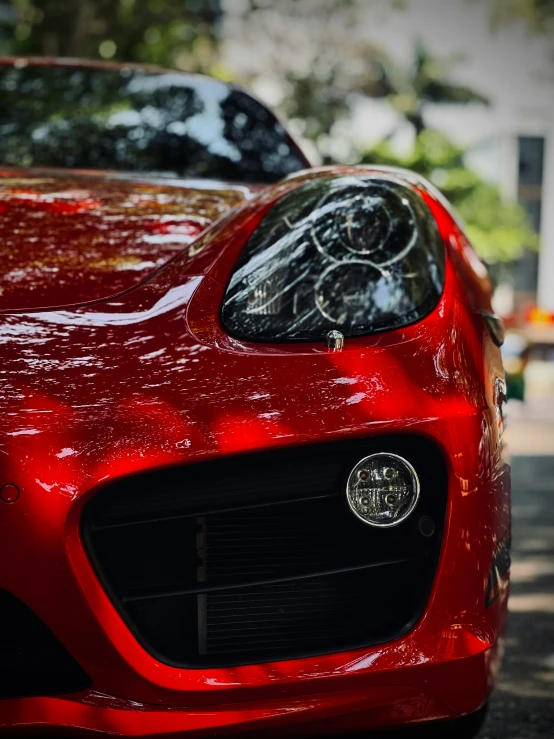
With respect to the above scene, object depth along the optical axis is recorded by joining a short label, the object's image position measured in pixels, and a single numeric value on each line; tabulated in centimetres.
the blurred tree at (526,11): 1432
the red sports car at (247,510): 151
